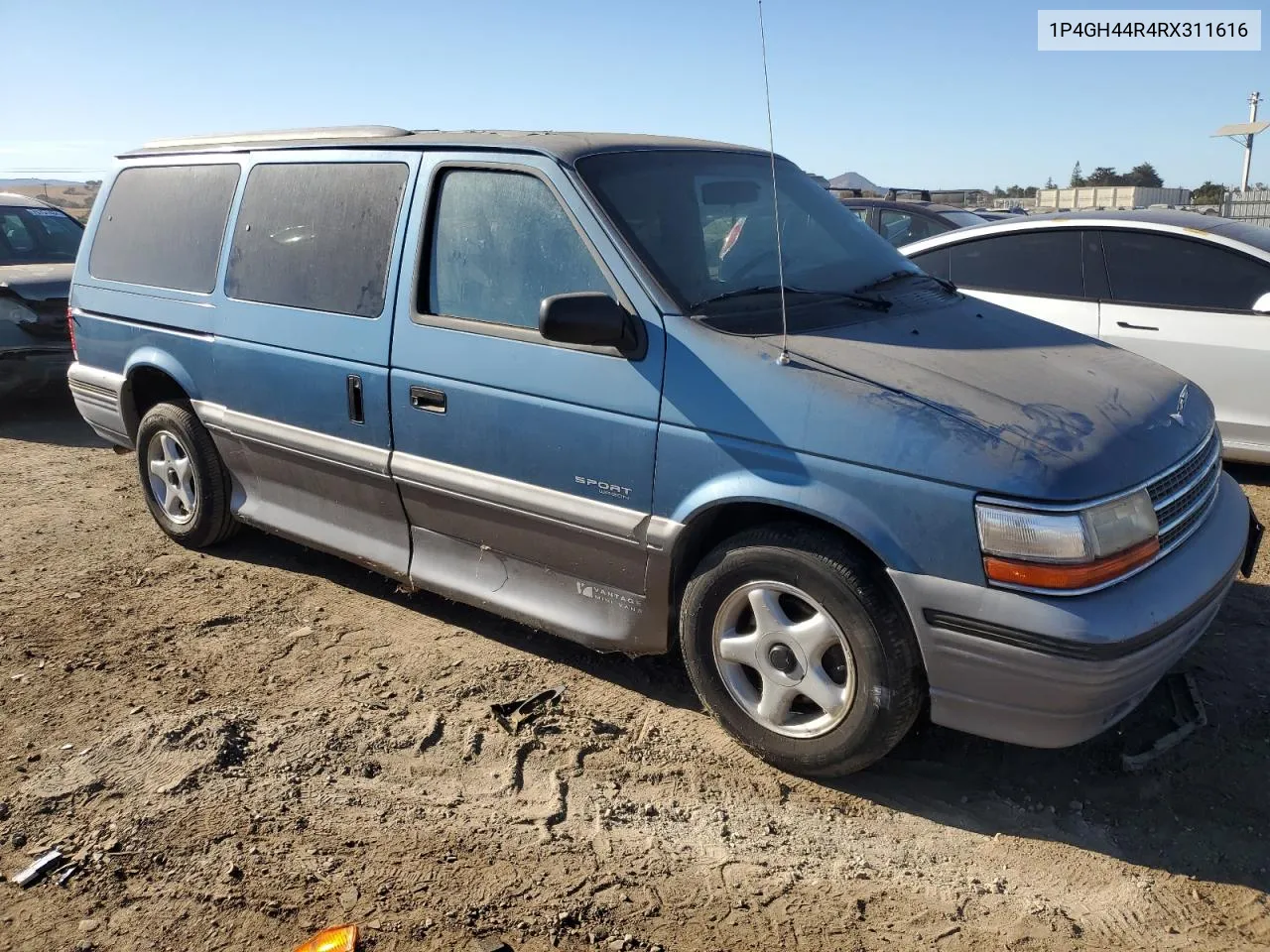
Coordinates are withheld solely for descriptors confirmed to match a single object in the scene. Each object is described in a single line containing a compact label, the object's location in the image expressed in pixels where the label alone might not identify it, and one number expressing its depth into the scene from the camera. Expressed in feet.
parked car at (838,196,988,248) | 32.81
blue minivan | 9.32
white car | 19.26
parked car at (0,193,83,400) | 26.66
